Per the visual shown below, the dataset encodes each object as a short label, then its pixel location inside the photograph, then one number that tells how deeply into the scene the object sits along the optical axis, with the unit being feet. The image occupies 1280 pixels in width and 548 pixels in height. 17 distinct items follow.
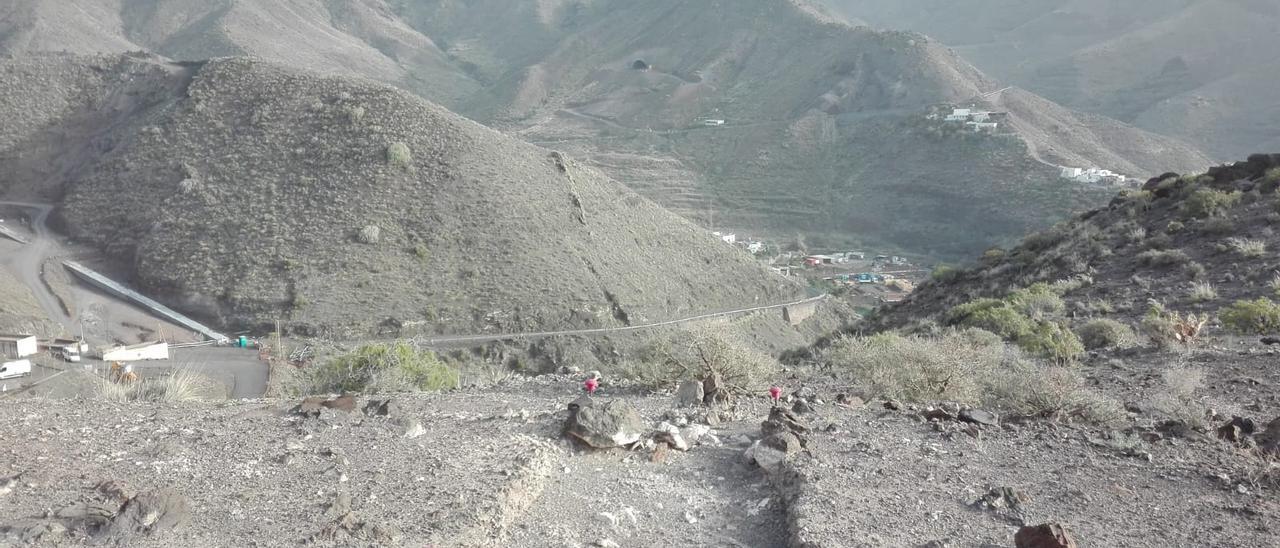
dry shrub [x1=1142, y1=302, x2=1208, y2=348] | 38.25
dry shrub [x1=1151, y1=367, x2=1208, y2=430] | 25.23
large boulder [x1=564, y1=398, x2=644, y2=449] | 23.61
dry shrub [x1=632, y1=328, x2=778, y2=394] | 33.00
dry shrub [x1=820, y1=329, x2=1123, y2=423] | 26.94
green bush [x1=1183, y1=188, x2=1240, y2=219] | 59.83
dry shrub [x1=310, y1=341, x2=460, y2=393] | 39.42
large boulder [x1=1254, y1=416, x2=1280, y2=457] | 22.22
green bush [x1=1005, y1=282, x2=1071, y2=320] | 48.96
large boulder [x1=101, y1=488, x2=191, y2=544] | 16.69
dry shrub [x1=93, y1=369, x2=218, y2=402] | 31.68
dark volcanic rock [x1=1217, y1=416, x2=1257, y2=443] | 23.39
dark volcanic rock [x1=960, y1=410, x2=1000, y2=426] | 25.21
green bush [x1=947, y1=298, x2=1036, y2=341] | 44.91
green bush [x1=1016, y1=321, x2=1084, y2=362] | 38.60
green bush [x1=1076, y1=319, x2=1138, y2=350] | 40.81
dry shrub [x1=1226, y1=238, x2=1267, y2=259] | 50.93
